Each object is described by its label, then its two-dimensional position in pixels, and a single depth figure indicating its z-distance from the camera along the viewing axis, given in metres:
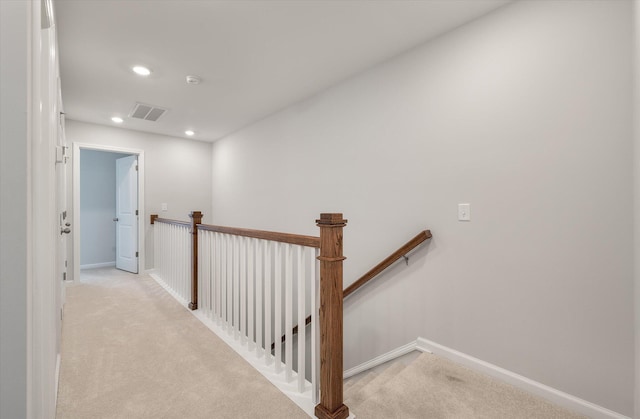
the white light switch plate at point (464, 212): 1.98
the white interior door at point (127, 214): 4.62
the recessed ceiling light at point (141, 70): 2.61
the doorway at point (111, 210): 4.61
